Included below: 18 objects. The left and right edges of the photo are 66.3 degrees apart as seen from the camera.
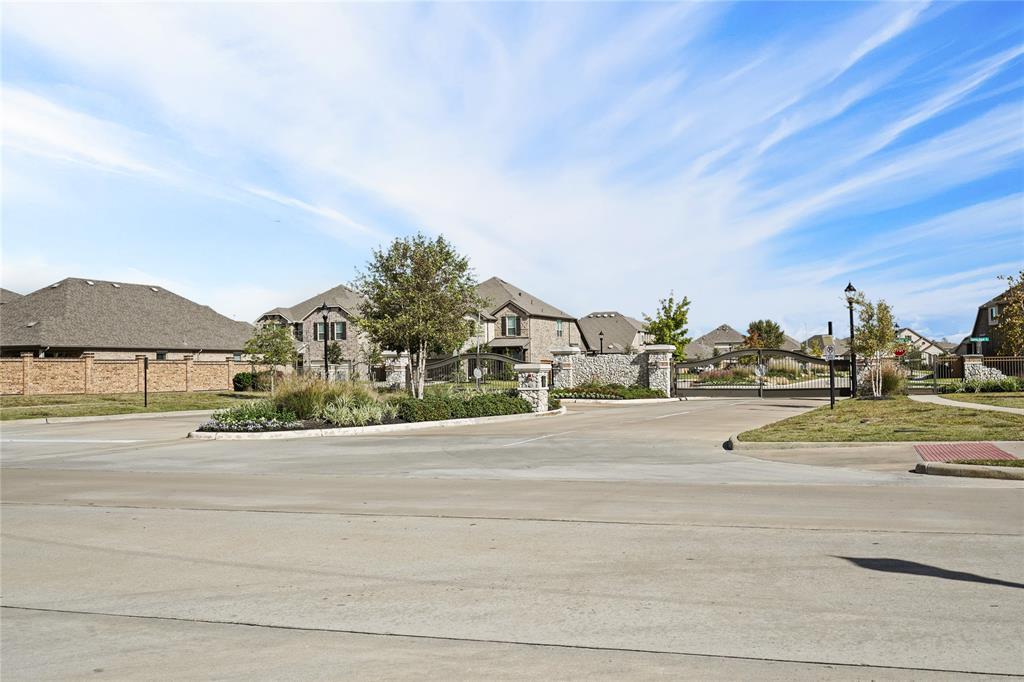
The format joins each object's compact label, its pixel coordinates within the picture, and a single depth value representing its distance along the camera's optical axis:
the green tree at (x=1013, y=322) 44.41
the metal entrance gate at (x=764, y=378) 40.56
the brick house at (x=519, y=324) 65.25
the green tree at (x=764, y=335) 91.29
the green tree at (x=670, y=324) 56.00
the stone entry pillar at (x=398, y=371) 42.16
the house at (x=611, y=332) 80.69
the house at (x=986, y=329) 61.48
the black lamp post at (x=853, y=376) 36.28
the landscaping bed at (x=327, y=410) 21.25
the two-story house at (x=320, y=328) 66.31
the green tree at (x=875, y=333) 36.41
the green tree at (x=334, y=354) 63.65
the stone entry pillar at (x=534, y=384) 29.47
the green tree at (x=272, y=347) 45.66
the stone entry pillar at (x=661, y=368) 40.00
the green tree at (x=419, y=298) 30.39
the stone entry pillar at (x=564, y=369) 41.94
